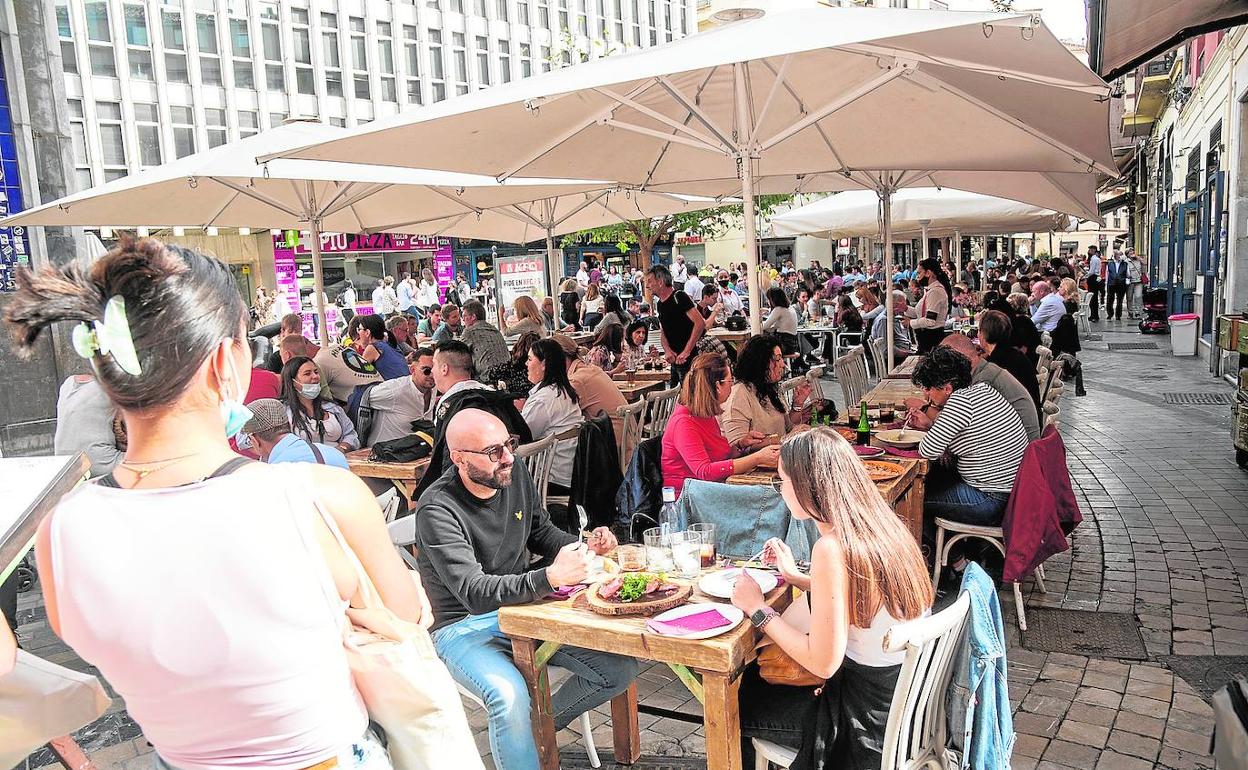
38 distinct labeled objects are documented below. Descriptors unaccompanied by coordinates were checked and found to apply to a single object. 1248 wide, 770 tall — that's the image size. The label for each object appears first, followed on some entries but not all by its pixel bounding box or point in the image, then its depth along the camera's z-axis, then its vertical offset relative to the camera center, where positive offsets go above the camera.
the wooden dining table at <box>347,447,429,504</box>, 5.46 -1.14
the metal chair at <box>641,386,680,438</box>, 7.14 -1.13
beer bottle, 5.47 -1.05
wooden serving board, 2.94 -1.10
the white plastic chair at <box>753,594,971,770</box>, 2.44 -1.25
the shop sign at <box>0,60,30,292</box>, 8.72 +1.15
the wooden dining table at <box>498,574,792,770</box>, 2.72 -1.19
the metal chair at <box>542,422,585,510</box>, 5.93 -1.10
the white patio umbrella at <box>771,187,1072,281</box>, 12.73 +0.67
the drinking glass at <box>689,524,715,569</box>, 3.38 -1.05
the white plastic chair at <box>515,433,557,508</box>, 5.38 -1.11
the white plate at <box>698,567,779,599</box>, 3.05 -1.09
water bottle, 3.81 -1.04
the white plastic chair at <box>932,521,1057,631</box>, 4.93 -1.59
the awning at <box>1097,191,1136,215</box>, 39.62 +2.09
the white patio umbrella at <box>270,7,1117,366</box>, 4.04 +0.93
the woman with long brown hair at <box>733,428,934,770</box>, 2.68 -1.04
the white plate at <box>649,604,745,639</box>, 2.74 -1.11
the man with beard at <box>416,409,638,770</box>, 3.09 -1.07
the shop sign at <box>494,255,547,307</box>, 18.70 +0.04
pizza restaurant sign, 29.98 +1.61
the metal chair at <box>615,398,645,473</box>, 6.66 -1.18
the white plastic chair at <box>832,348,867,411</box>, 8.28 -1.09
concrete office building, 26.89 +7.95
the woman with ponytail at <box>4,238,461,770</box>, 1.44 -0.41
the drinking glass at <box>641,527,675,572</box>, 3.34 -1.05
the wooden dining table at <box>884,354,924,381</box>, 8.59 -1.12
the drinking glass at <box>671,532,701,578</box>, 3.31 -1.05
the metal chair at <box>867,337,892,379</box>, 10.29 -1.14
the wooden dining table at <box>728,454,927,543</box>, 4.75 -1.22
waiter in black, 10.06 -0.55
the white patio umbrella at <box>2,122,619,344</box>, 6.73 +0.90
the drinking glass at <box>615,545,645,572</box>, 3.36 -1.09
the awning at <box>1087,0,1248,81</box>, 6.09 +1.59
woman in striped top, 5.00 -1.09
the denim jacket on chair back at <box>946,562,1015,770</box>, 2.63 -1.30
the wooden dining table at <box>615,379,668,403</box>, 8.53 -1.13
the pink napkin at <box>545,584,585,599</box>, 3.20 -1.13
